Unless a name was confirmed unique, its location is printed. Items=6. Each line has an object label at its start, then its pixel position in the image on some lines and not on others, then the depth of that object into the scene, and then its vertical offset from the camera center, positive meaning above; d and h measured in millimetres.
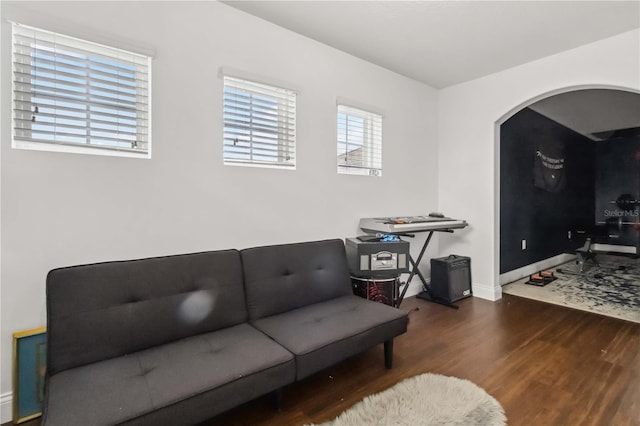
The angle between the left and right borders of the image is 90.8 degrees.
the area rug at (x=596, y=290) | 3365 -1014
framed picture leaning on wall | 1685 -892
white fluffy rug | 1678 -1114
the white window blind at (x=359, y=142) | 3201 +722
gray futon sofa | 1332 -739
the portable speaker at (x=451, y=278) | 3586 -794
